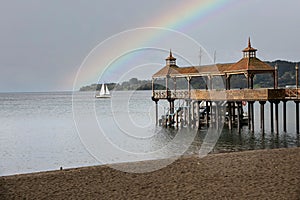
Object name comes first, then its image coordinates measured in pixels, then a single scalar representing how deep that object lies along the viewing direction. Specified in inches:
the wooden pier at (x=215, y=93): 1352.1
